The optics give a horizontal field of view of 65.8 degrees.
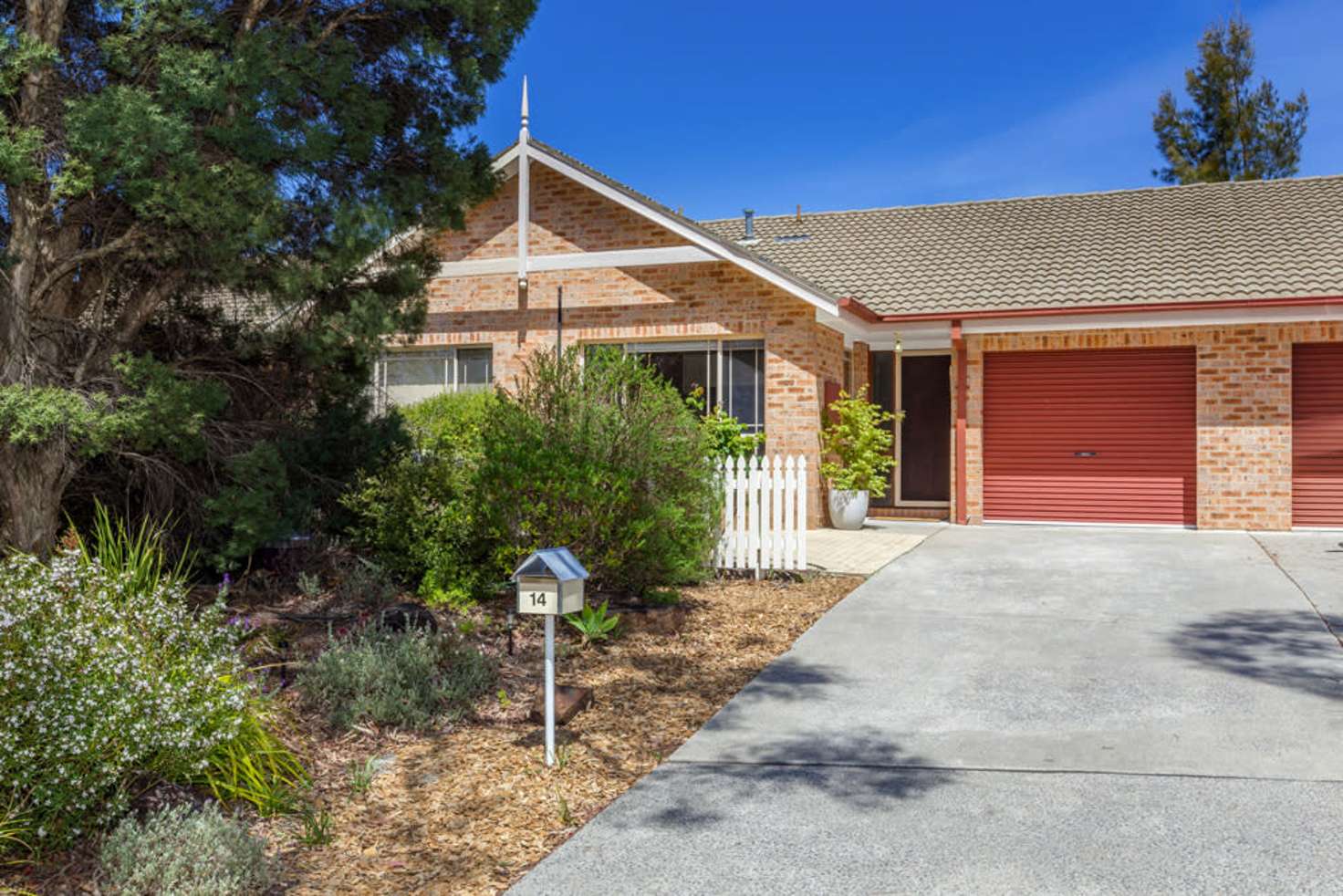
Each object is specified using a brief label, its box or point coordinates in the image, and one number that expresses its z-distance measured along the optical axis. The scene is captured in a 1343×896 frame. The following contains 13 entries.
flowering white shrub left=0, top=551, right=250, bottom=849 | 3.51
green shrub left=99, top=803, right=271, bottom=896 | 3.25
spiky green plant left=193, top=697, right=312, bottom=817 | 4.00
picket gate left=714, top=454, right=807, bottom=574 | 9.73
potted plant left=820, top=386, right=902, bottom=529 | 13.70
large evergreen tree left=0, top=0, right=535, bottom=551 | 5.81
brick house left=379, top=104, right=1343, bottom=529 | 13.50
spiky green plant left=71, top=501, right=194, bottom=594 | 5.11
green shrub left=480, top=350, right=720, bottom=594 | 7.19
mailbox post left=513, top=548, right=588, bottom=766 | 4.60
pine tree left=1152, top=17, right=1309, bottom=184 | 29.59
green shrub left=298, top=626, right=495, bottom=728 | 5.07
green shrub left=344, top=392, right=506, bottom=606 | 7.70
